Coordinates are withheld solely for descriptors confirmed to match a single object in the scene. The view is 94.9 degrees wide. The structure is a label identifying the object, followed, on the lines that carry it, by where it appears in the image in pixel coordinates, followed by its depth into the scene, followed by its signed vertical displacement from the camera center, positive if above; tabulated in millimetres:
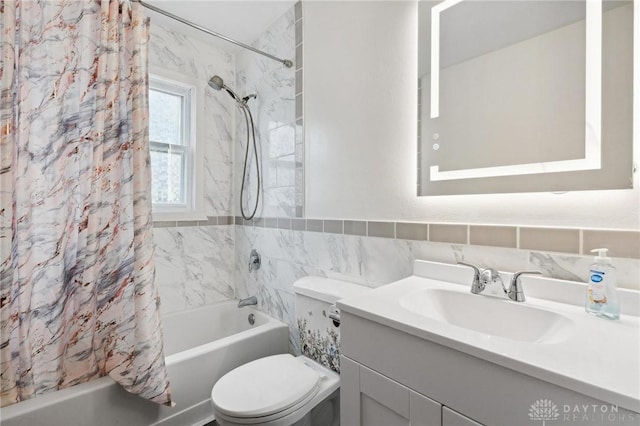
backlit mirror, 846 +384
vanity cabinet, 539 -393
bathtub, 1172 -834
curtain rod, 1494 +1005
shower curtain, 1129 +30
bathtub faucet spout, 2099 -665
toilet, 1082 -718
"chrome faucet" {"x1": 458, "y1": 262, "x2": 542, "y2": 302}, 917 -236
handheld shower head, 1931 +838
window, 2146 +487
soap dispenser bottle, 771 -212
